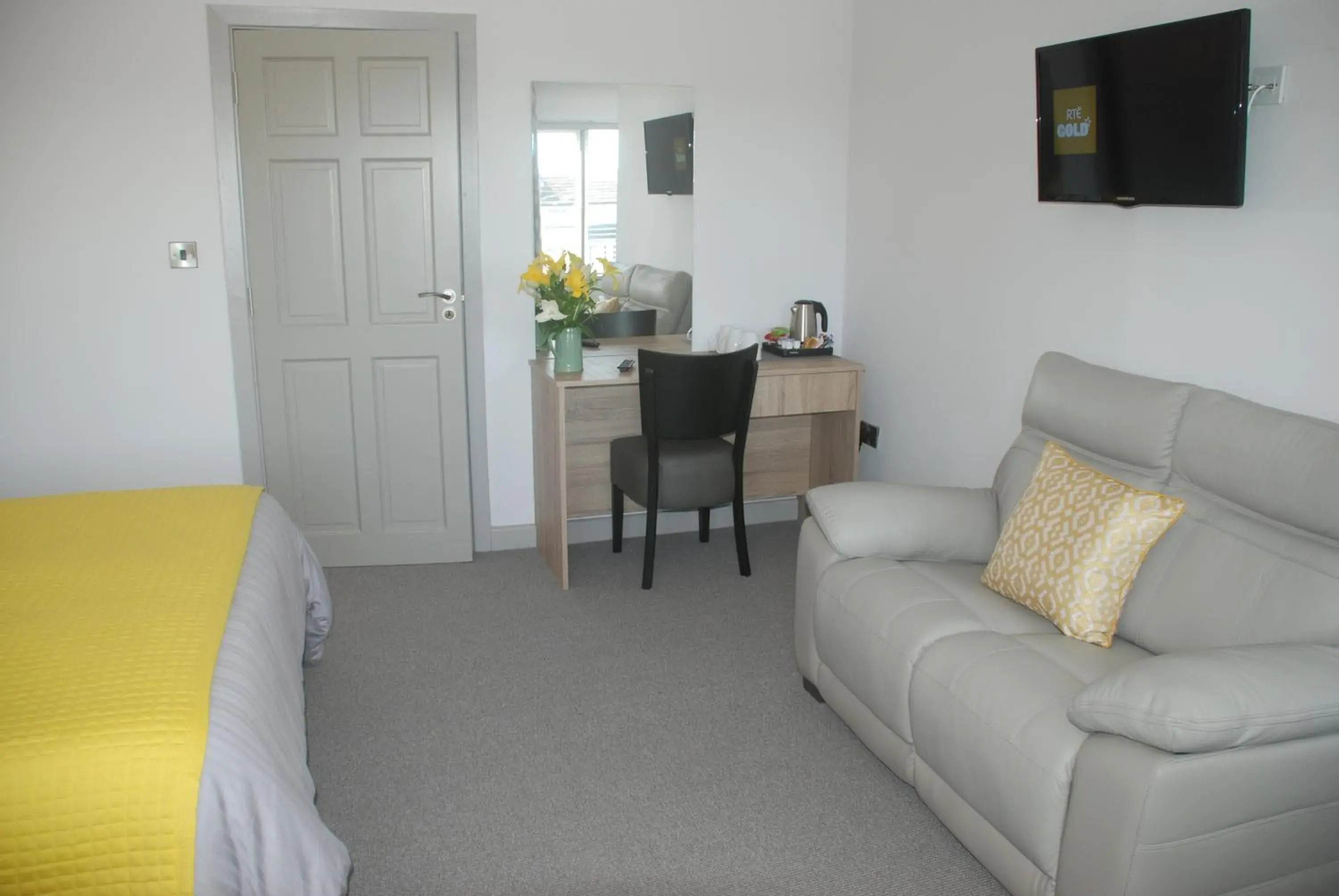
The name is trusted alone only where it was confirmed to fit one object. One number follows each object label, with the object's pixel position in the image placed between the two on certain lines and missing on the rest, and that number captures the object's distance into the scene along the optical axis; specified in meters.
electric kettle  4.54
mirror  4.29
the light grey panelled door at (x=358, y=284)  4.00
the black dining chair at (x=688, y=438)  3.84
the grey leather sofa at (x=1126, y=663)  1.90
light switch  4.04
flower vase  4.13
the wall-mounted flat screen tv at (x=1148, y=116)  2.48
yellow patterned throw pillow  2.52
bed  1.75
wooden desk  4.13
